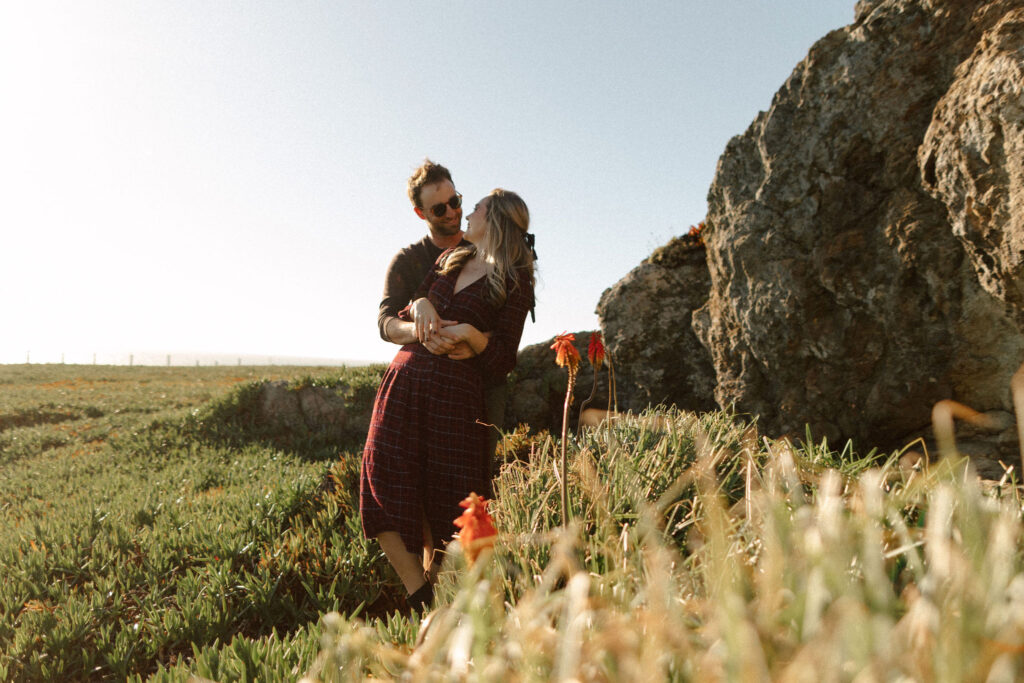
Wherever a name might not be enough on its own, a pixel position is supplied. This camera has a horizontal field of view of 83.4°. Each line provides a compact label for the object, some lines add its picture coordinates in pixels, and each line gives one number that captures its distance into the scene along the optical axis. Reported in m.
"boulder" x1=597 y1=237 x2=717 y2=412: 5.21
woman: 3.04
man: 3.53
